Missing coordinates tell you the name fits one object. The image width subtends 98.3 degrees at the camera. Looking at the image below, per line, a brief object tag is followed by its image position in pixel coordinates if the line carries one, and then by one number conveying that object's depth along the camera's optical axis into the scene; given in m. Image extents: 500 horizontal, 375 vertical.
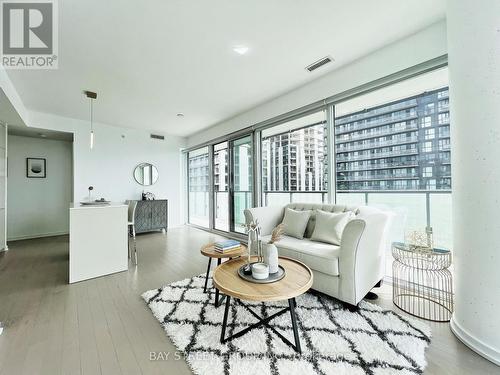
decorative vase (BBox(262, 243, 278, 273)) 1.67
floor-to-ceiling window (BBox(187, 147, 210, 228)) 6.14
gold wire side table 1.83
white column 1.41
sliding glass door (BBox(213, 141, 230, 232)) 5.23
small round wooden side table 2.02
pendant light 3.52
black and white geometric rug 1.32
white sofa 1.85
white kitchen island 2.64
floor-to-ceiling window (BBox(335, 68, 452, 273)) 2.27
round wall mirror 5.67
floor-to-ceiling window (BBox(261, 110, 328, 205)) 3.38
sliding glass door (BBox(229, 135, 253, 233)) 4.50
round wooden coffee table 1.35
